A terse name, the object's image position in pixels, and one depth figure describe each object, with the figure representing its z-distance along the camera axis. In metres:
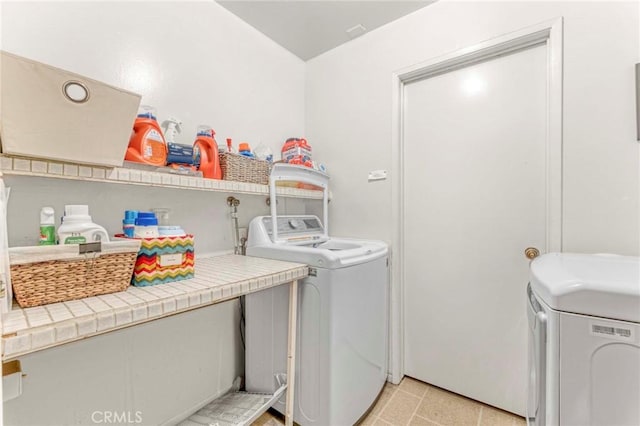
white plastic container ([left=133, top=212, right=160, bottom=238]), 1.00
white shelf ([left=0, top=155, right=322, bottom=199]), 0.79
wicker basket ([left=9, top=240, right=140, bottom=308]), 0.71
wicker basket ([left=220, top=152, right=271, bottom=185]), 1.43
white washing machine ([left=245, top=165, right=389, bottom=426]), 1.26
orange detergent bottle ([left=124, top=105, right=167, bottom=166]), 1.10
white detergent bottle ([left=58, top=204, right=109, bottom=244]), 0.83
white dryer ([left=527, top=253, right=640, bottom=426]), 0.69
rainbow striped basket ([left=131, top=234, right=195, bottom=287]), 0.95
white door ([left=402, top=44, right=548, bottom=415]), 1.47
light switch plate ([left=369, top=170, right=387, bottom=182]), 1.86
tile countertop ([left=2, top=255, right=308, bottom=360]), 0.60
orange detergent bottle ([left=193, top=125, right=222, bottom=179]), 1.37
